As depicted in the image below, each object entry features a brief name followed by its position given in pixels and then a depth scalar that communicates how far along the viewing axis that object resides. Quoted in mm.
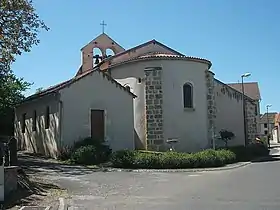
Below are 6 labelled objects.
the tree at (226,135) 34812
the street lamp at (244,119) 39750
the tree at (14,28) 19422
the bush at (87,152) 22719
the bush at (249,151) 28531
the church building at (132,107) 25781
